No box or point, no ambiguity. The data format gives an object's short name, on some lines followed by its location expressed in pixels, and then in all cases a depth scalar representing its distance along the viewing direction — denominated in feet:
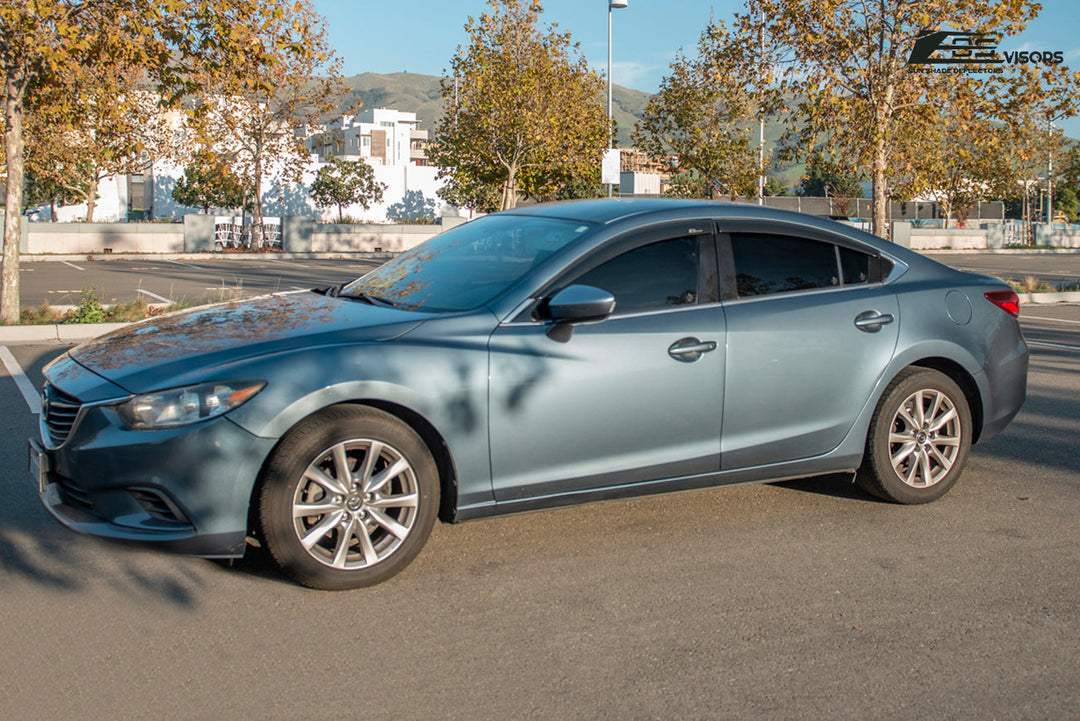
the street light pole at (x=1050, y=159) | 154.20
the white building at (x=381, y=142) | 434.30
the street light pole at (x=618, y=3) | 97.70
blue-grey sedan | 12.49
